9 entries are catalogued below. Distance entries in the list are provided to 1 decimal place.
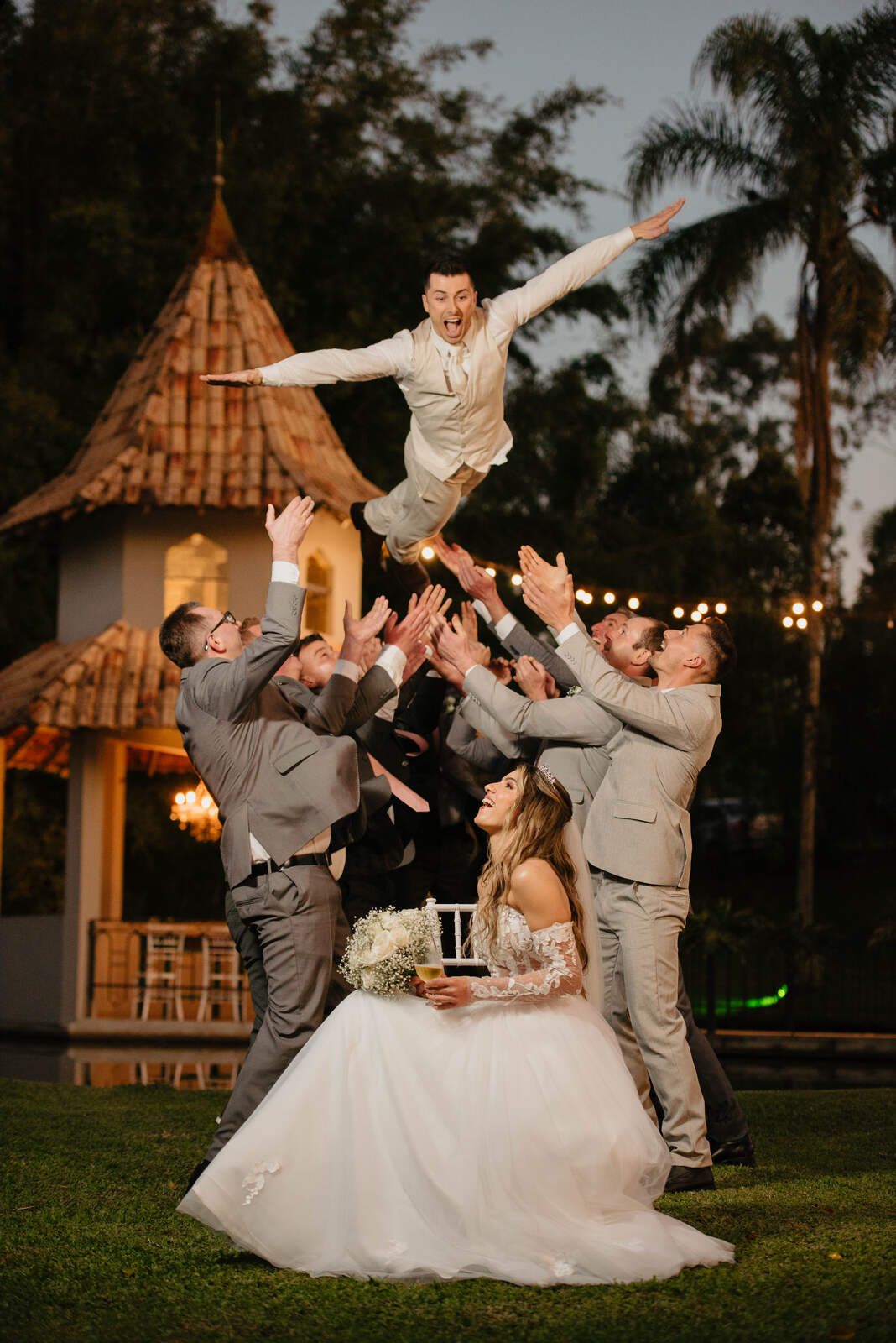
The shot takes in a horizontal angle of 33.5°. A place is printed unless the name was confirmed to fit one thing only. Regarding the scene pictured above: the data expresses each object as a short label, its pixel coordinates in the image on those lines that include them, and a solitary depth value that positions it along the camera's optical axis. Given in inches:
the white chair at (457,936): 188.9
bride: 168.1
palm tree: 751.7
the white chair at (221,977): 649.0
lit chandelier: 593.0
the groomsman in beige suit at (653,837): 223.1
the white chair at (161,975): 643.5
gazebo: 633.0
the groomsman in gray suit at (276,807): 203.9
